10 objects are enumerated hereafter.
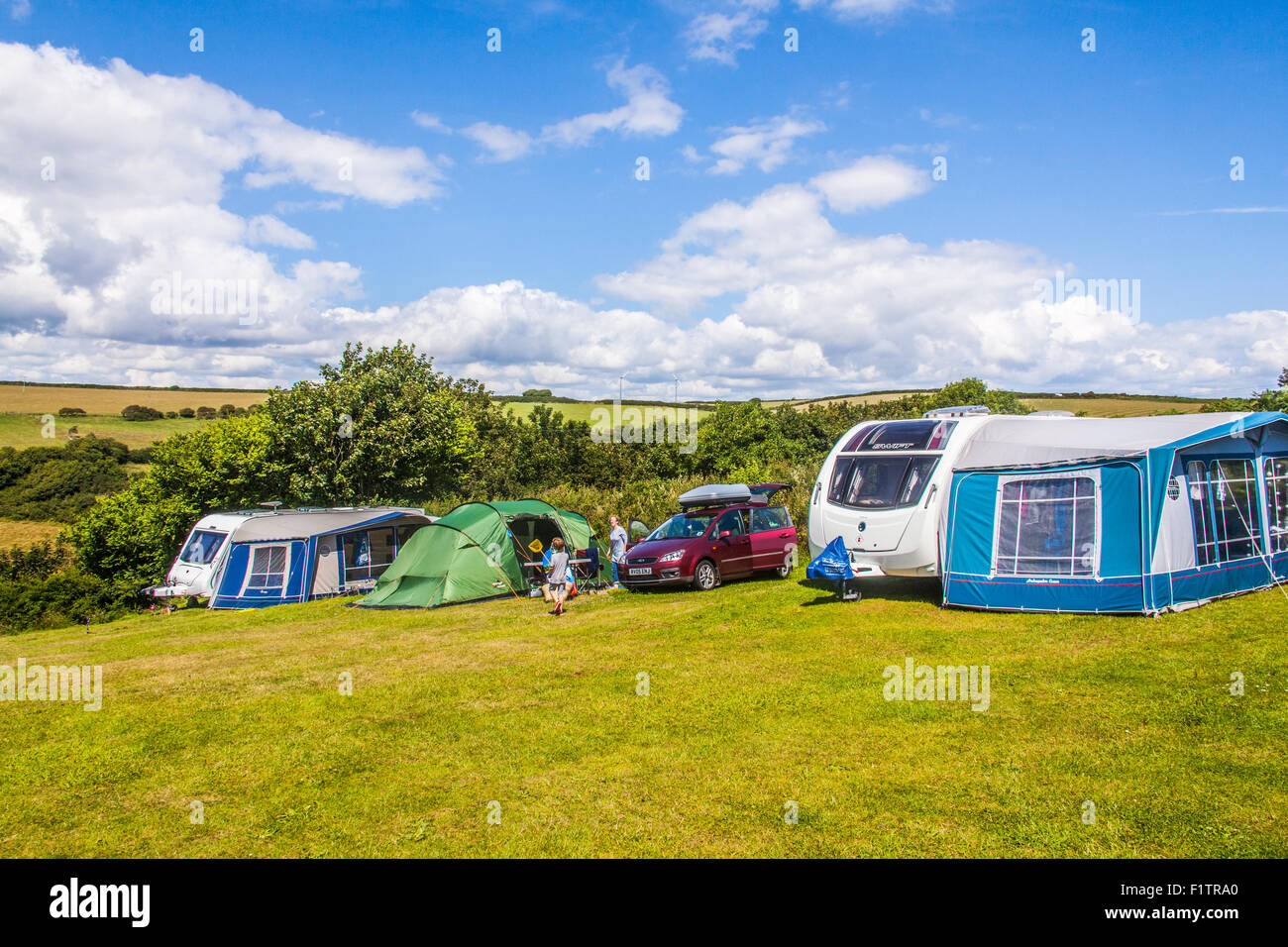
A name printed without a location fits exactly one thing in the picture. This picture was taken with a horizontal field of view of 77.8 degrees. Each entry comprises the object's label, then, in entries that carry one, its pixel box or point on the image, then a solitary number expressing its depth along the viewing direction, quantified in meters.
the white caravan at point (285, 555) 20.06
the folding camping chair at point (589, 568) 18.50
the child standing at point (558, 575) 14.82
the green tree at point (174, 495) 29.12
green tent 16.66
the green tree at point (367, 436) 32.78
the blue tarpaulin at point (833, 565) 13.12
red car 16.62
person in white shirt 18.05
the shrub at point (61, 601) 26.11
